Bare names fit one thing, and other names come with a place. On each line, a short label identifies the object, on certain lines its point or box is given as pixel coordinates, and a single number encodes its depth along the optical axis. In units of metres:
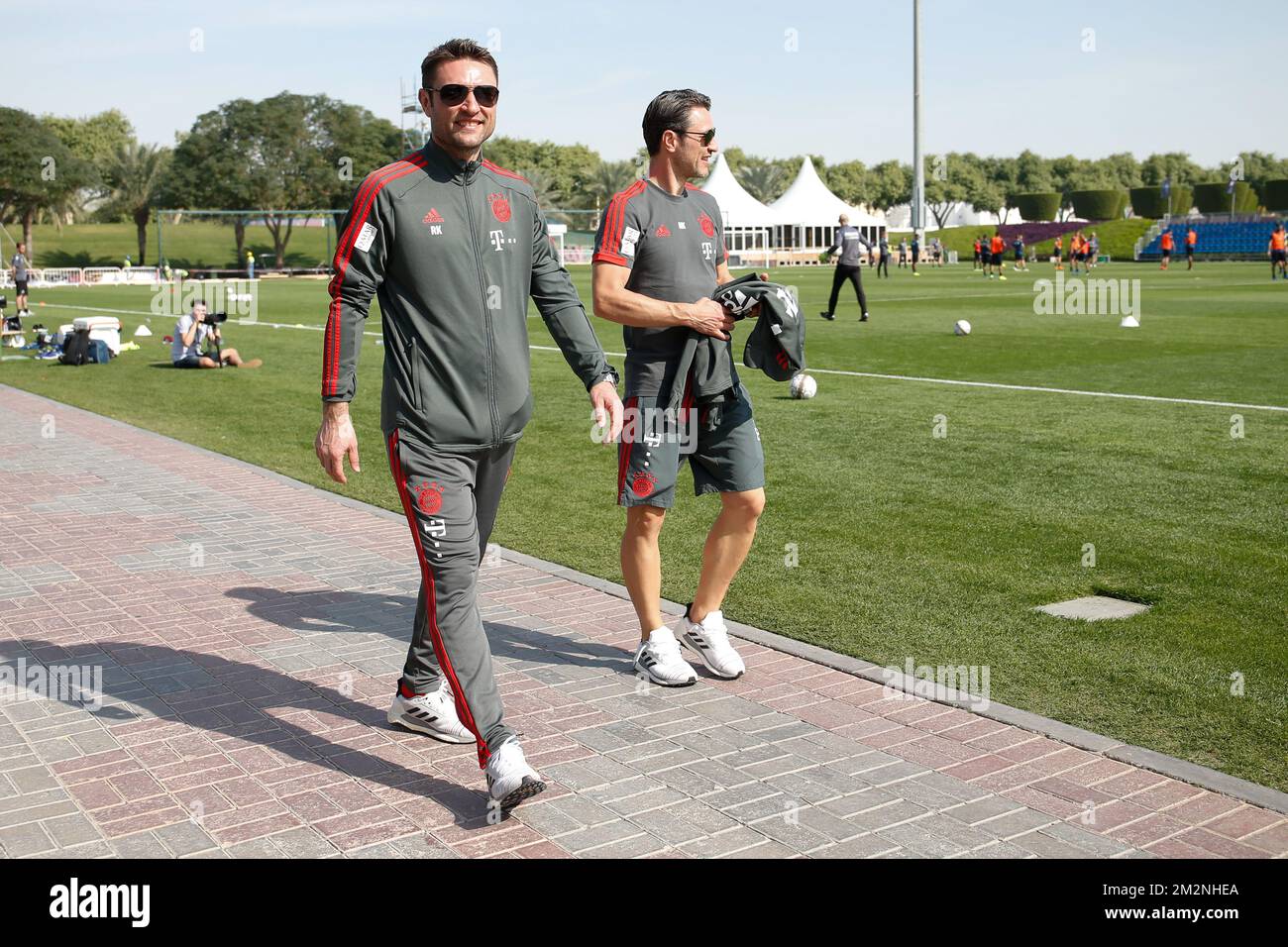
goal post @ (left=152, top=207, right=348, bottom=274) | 74.25
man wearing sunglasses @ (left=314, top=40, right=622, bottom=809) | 3.89
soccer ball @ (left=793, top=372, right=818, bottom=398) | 13.72
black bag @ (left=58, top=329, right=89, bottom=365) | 19.98
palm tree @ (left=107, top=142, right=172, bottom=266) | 88.06
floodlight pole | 50.03
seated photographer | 18.53
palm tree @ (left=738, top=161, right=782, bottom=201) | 106.19
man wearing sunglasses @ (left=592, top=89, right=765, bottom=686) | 4.95
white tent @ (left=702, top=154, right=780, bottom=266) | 67.38
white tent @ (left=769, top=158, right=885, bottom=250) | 69.94
